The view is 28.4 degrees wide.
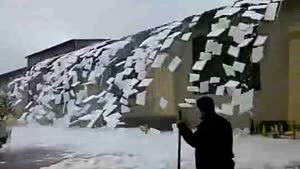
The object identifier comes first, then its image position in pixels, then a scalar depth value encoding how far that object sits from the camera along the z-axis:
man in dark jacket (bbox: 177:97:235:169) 2.97
